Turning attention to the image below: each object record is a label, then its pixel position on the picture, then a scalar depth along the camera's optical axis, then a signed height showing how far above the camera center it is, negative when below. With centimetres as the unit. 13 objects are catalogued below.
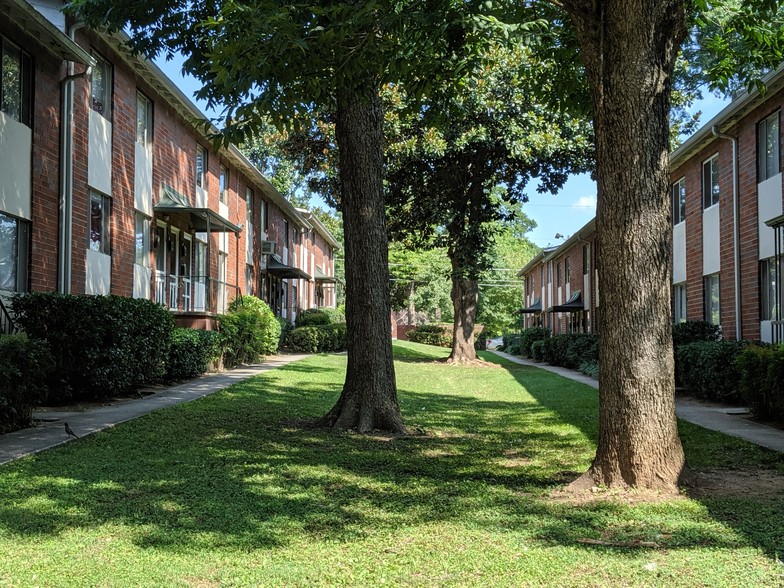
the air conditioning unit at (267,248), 2936 +268
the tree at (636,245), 582 +55
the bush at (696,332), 1680 -32
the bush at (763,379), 1014 -85
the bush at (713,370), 1312 -93
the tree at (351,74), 711 +252
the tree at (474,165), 2238 +483
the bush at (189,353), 1544 -70
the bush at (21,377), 855 -65
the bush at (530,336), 3672 -88
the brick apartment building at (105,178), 1231 +288
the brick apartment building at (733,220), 1434 +207
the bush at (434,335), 4885 -104
